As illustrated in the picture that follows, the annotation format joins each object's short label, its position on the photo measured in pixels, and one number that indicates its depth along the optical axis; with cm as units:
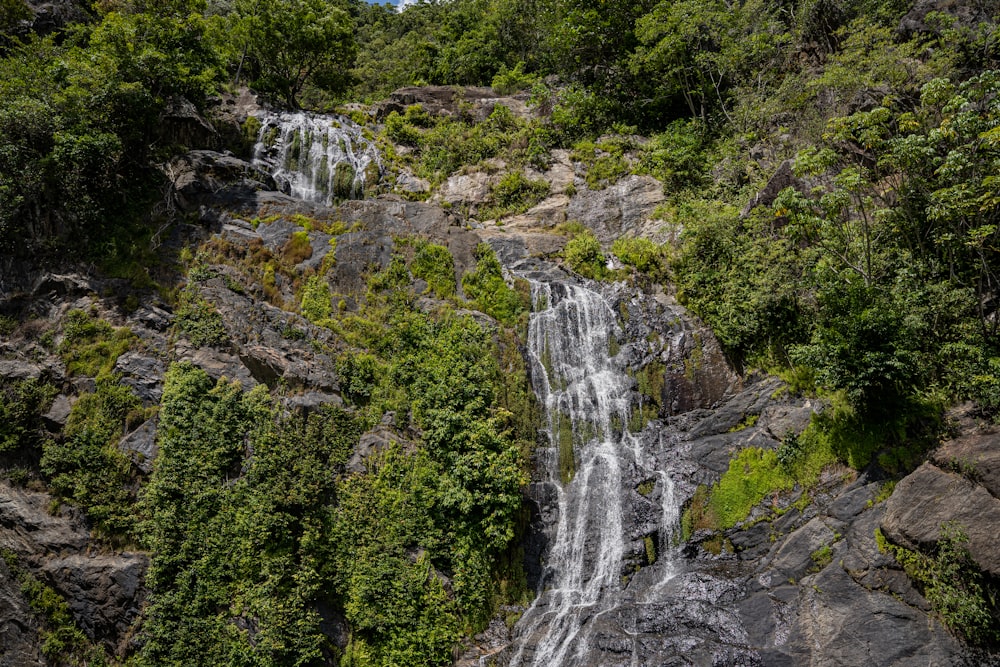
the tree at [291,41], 2841
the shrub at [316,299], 1817
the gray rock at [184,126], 2148
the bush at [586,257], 2094
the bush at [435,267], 1947
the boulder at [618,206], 2323
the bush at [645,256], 2011
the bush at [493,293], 1911
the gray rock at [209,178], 2077
